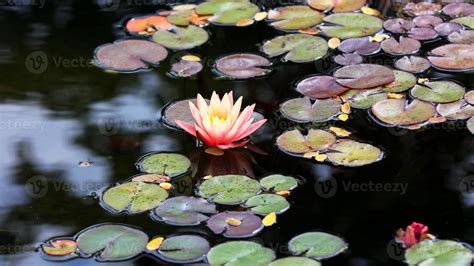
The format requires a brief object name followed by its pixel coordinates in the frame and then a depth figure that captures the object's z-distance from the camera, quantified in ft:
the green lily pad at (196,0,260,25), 26.89
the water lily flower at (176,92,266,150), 20.07
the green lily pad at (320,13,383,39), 25.50
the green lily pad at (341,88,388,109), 21.89
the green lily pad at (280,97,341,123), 21.42
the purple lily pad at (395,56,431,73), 23.34
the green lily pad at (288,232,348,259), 16.75
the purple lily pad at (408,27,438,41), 25.04
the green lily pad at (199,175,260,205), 18.43
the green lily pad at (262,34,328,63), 24.41
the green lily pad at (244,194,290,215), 18.01
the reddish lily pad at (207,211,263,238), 17.38
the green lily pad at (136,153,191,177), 19.49
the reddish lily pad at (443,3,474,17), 26.55
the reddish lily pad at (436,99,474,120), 21.18
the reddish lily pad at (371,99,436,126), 21.11
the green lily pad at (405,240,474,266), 16.37
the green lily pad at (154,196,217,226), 17.80
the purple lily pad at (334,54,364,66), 23.84
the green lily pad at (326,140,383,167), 19.65
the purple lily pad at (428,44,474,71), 23.47
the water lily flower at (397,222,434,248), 16.96
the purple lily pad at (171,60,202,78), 23.77
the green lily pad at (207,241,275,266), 16.51
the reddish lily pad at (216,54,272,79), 23.61
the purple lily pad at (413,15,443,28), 25.79
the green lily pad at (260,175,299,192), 18.83
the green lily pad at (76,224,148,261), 16.96
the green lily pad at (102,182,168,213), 18.30
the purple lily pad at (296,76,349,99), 22.39
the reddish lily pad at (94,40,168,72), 24.27
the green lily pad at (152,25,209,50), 25.40
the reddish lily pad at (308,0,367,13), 27.07
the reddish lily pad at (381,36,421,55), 24.38
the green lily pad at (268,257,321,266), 16.33
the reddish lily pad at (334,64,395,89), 22.67
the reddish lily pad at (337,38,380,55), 24.48
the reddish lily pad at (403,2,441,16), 26.76
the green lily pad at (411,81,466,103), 21.86
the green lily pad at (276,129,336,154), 20.15
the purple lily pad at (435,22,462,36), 25.30
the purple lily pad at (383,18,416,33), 25.59
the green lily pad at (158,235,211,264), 16.76
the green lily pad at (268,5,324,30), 26.27
